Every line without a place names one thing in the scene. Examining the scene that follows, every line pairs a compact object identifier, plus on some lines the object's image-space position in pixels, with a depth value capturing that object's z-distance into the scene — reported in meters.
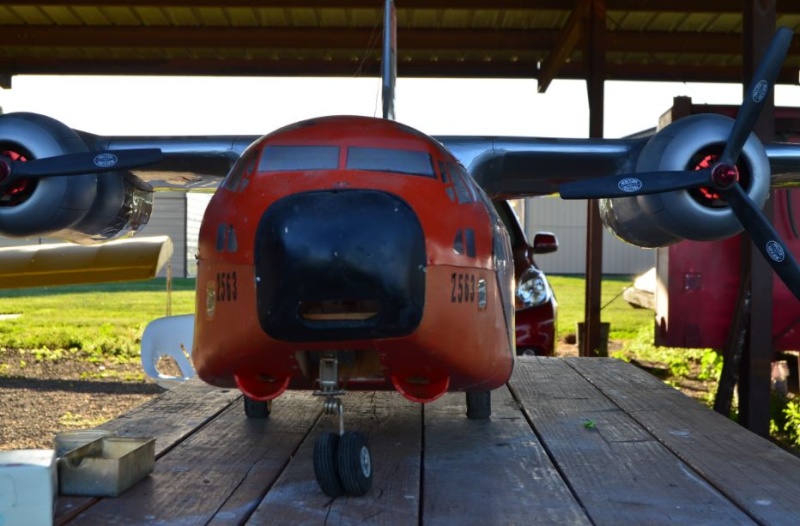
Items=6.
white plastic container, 2.85
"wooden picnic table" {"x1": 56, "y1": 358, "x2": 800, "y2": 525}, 3.19
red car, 9.18
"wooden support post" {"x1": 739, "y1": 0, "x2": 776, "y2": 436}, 7.72
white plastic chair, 8.50
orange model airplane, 3.50
